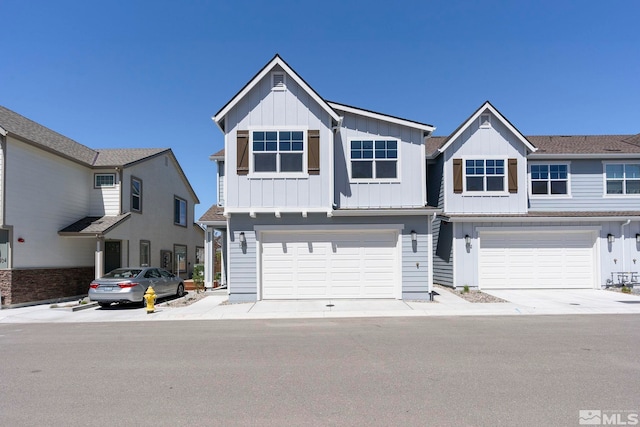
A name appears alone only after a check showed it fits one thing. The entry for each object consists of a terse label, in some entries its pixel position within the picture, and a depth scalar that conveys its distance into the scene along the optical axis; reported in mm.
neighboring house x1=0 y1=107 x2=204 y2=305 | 13688
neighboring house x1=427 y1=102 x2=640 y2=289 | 15945
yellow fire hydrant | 11938
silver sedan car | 12648
